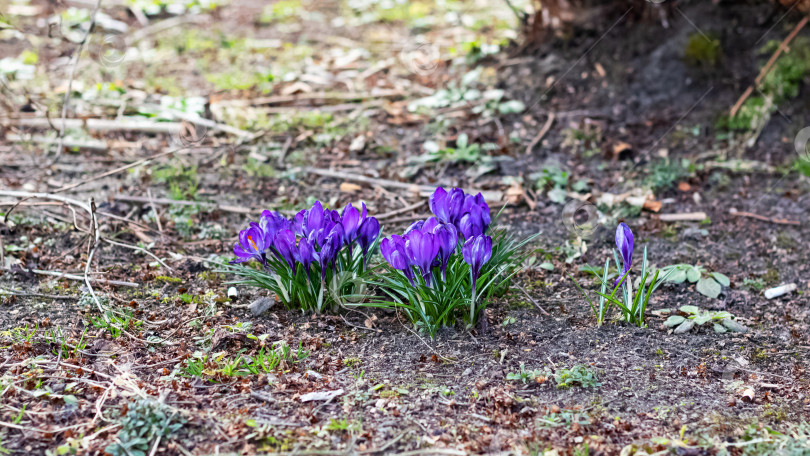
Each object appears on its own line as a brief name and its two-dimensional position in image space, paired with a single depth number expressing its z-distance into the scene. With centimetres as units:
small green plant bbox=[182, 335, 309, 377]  494
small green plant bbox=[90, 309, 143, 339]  549
